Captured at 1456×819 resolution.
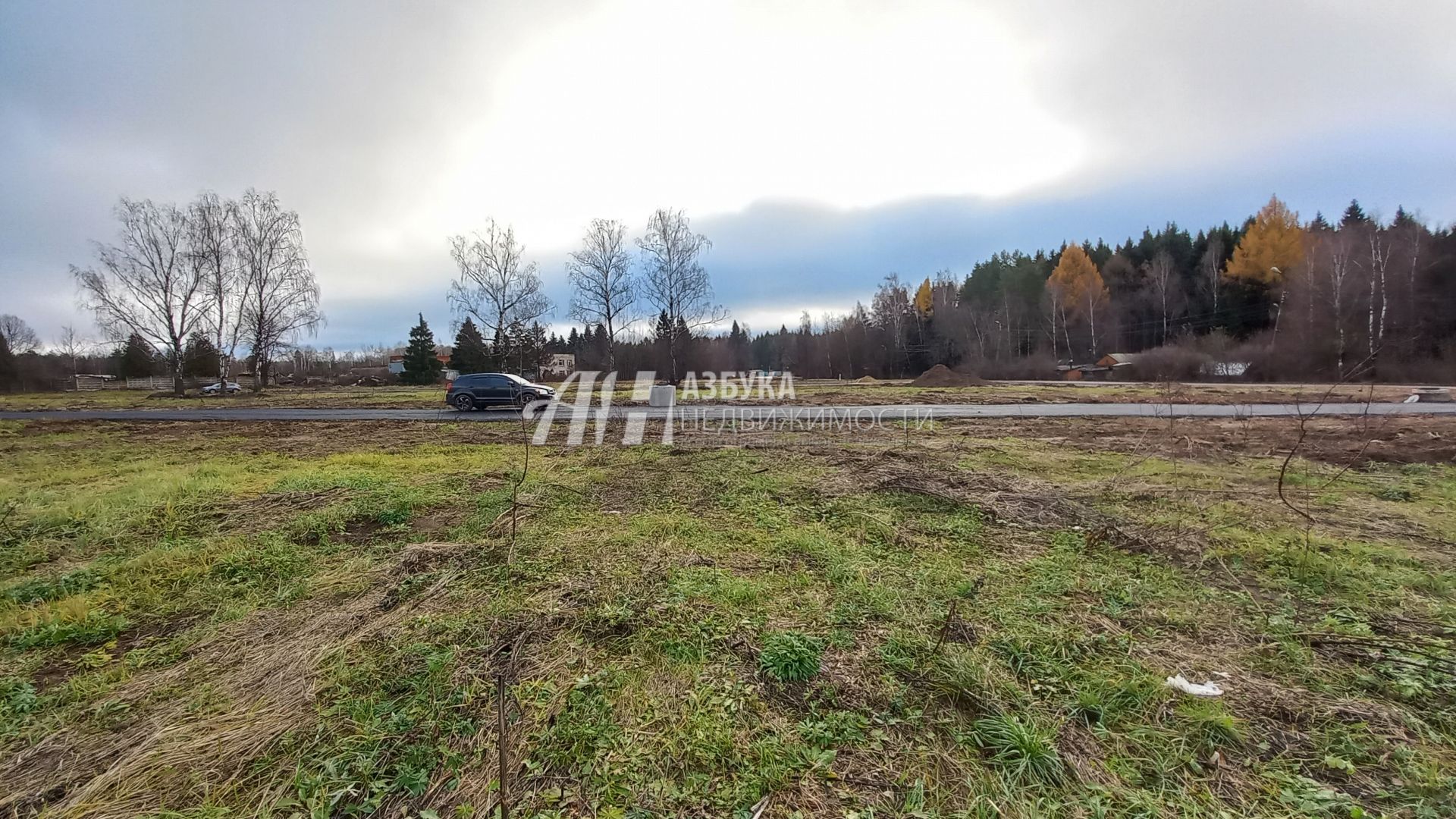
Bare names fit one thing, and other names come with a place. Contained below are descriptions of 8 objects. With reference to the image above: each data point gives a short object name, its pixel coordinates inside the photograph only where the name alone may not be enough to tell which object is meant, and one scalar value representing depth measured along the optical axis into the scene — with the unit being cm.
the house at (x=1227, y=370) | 3362
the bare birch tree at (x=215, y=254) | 3072
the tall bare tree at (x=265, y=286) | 3253
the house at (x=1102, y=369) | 4059
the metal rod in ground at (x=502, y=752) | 154
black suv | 1764
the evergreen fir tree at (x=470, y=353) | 4347
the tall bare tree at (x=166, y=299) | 2967
